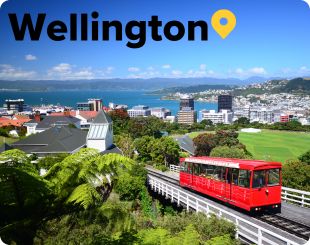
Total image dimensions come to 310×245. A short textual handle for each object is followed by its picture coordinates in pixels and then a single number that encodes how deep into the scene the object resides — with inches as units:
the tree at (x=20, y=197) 200.1
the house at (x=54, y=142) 1309.1
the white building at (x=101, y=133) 1430.9
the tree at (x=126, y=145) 1462.8
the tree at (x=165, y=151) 1395.2
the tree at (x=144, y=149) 1489.9
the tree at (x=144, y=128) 2155.5
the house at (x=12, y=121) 2932.8
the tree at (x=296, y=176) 872.3
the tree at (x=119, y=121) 2253.9
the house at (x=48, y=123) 2267.5
